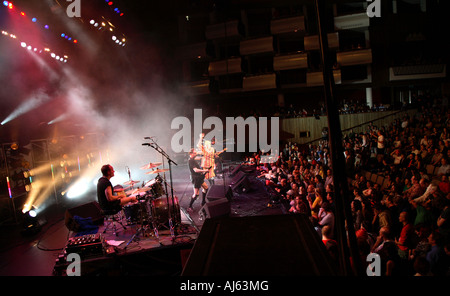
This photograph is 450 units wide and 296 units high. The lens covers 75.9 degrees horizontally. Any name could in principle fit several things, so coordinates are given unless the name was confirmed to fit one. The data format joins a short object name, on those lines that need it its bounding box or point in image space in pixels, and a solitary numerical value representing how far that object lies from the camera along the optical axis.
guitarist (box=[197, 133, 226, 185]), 8.66
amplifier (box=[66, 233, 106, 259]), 4.53
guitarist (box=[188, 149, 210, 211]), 7.37
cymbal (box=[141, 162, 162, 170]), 6.66
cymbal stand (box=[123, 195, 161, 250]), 5.33
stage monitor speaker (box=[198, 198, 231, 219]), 6.12
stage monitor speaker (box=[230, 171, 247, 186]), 8.85
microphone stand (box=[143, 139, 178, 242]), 5.32
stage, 4.67
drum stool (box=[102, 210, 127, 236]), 5.53
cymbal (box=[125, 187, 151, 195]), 5.54
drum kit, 5.57
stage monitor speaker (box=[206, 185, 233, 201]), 7.24
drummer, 5.30
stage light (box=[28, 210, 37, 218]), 6.99
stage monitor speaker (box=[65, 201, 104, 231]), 6.48
